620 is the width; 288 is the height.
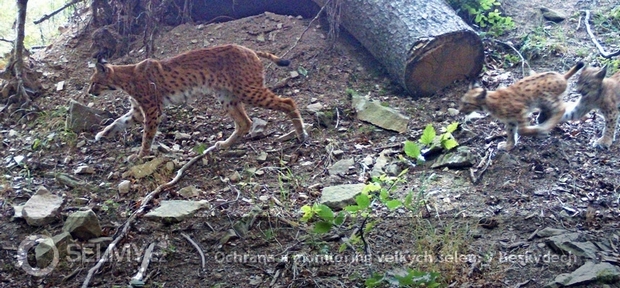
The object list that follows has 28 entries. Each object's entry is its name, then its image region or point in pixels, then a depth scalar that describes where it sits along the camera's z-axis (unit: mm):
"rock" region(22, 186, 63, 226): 4652
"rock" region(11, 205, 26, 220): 4711
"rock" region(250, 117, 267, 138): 6285
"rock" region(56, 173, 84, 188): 5379
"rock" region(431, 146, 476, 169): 5371
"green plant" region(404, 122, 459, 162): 4789
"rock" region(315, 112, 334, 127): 6398
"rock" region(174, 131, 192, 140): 6348
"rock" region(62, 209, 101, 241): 4430
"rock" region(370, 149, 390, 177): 5406
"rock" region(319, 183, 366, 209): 4875
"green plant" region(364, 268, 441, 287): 3504
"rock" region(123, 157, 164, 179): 5539
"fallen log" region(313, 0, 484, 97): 6539
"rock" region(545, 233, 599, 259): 4074
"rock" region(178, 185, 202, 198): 5164
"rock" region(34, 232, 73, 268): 4184
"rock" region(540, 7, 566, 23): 8109
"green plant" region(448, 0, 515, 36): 7758
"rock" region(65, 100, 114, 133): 6328
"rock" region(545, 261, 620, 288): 3783
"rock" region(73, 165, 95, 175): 5641
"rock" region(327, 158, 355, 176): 5543
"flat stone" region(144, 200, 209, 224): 4684
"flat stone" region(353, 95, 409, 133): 6176
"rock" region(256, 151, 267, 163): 5816
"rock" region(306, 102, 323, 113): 6582
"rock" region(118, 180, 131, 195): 5273
